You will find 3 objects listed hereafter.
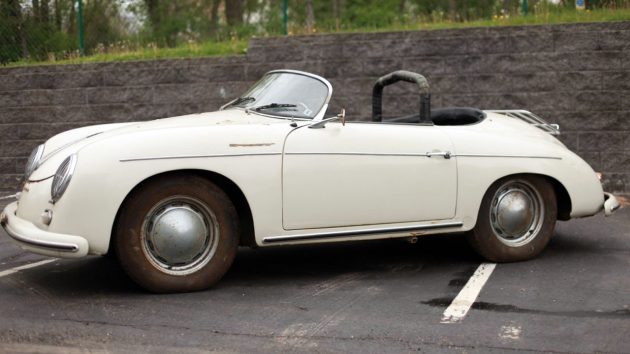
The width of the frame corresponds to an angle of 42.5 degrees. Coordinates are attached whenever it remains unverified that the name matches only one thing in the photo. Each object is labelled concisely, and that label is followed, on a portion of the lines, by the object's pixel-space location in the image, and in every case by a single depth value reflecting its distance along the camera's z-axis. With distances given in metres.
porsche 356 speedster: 4.90
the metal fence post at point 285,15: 12.21
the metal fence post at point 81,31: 12.80
